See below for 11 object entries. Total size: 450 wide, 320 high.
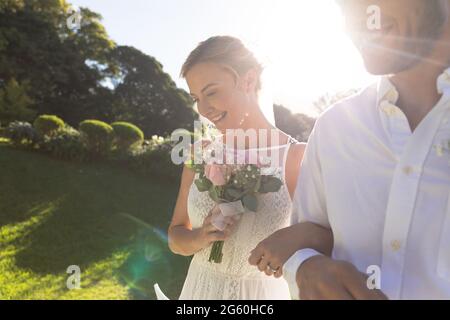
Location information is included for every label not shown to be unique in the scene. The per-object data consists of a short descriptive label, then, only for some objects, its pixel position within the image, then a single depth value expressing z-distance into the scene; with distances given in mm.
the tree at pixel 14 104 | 21031
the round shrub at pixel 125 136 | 13812
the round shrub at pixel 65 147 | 13188
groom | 1159
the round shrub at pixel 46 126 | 14047
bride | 2322
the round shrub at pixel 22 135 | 13750
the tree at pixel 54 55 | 23094
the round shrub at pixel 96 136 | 13281
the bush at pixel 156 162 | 12875
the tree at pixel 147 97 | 26453
